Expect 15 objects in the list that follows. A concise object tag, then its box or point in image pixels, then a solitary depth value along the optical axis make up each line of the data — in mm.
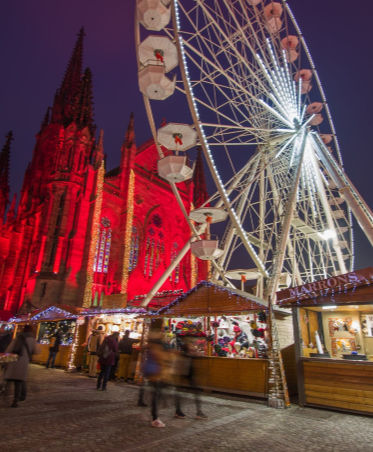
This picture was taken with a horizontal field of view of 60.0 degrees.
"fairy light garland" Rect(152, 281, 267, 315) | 10702
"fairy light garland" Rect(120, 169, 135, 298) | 28308
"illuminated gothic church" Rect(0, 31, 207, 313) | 26766
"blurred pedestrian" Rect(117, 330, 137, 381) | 12516
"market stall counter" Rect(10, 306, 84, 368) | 15734
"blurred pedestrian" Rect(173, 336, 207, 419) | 6816
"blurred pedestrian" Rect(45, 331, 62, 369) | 15375
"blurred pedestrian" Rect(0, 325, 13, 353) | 11141
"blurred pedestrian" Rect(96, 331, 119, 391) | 9805
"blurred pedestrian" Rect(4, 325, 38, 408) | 7312
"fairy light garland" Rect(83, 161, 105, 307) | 26094
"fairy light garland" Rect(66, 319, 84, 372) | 14609
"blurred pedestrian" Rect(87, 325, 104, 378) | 13219
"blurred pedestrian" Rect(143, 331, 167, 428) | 6205
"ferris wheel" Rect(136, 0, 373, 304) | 11867
